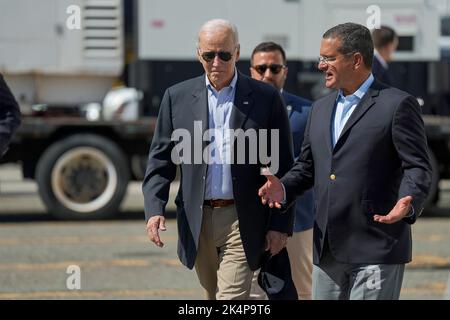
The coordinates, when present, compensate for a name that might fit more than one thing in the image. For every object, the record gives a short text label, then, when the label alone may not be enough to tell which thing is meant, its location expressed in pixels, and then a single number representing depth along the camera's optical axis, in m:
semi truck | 27.59
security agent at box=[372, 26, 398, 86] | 19.62
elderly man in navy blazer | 11.64
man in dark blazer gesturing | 10.56
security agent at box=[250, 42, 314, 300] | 14.29
